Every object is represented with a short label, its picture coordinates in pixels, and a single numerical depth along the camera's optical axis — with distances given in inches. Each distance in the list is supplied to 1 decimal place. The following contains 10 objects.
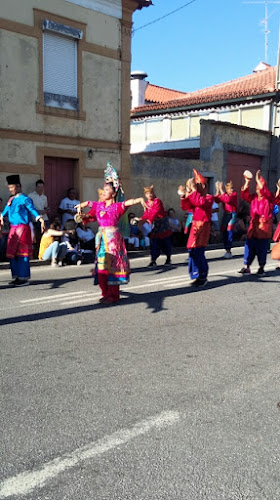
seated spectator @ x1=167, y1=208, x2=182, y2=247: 605.6
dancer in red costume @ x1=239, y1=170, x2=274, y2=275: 376.5
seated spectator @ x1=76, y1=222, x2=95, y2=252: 506.9
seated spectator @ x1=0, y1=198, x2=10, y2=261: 455.2
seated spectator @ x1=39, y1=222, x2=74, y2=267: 444.8
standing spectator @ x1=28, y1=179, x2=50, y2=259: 490.9
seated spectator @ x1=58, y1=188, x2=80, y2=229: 522.0
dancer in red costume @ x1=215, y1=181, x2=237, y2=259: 496.7
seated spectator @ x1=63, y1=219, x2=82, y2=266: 460.8
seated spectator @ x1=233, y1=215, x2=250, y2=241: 700.0
